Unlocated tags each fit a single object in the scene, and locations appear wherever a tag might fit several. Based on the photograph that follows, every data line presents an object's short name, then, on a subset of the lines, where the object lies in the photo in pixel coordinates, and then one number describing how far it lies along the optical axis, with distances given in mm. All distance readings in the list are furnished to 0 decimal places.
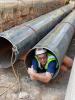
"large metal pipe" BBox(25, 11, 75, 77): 1436
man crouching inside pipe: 1453
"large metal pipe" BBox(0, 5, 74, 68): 1494
